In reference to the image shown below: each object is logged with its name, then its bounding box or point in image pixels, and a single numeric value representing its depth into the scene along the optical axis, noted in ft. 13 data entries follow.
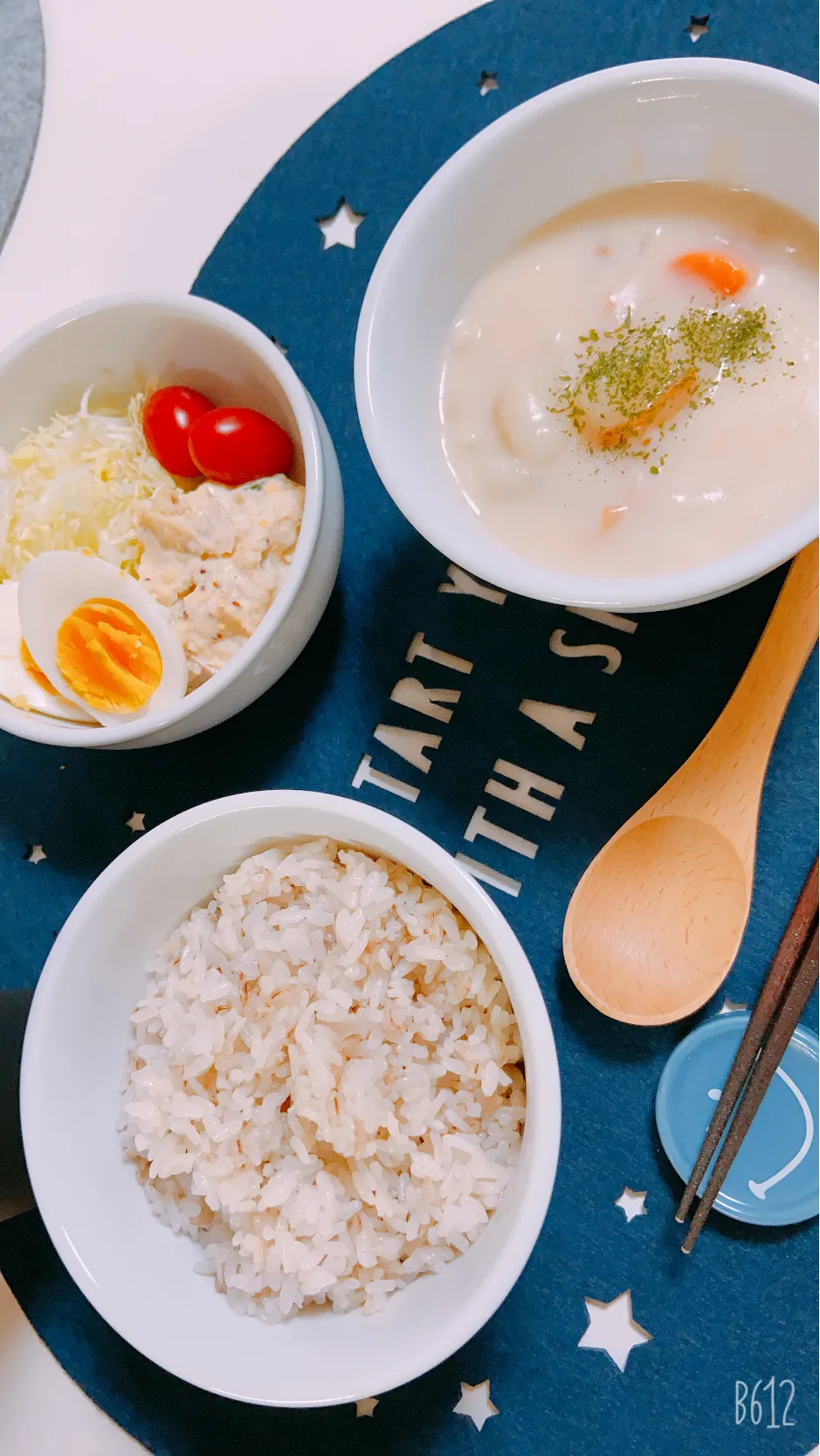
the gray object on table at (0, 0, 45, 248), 1.54
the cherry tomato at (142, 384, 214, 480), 1.44
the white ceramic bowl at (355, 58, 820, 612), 1.28
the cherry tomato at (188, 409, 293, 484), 1.40
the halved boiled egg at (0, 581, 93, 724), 1.41
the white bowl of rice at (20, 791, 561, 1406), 1.30
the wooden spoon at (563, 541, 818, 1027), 1.37
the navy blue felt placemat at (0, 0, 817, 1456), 1.38
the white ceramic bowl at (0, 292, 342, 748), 1.35
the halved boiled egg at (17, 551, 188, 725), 1.39
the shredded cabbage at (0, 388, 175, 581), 1.44
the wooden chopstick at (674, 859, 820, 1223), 1.34
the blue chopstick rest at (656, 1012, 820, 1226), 1.36
